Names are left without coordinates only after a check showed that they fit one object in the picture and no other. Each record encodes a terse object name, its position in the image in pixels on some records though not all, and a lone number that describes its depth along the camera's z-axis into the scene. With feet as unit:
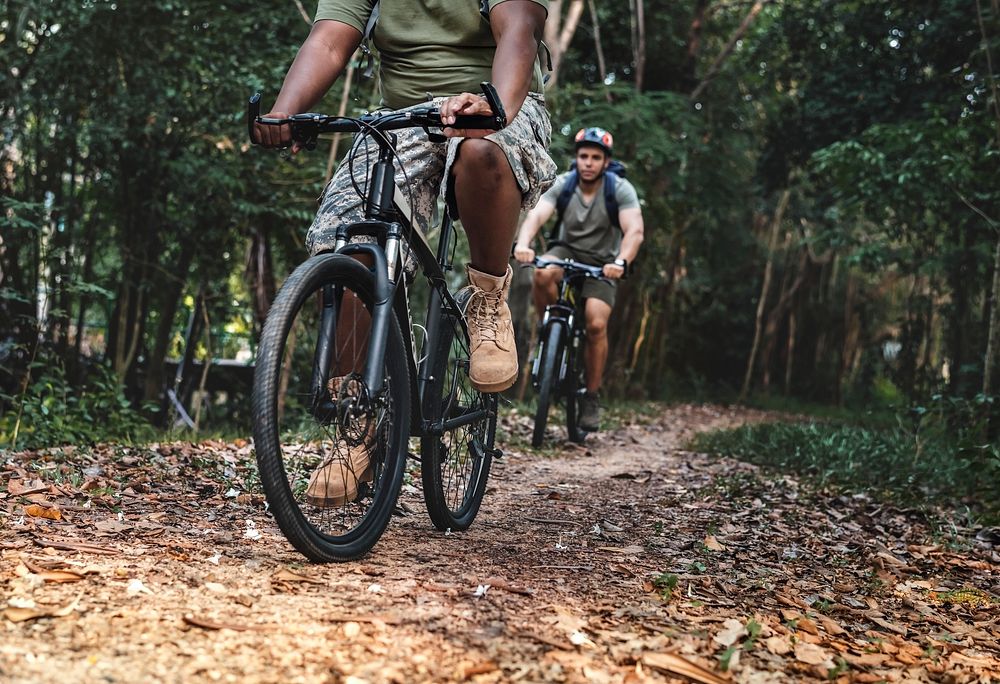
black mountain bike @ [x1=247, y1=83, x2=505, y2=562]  7.38
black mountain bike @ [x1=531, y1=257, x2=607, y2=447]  21.35
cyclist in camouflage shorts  8.76
